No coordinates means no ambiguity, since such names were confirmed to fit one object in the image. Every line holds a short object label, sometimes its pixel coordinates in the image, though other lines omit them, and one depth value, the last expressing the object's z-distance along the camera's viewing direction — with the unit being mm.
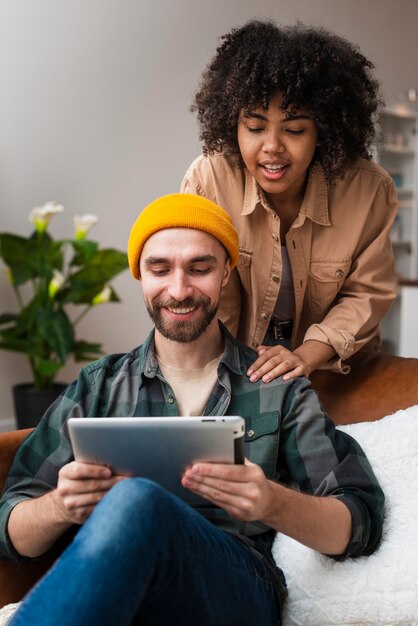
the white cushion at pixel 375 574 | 1370
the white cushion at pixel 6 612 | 1384
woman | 1878
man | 1122
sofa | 1445
